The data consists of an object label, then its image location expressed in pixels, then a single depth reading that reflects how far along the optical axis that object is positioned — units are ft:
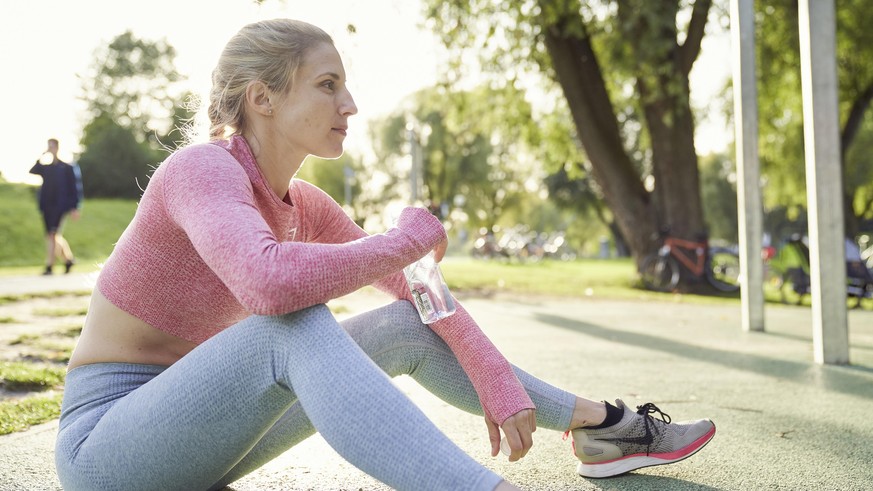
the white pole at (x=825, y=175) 15.99
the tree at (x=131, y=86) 168.45
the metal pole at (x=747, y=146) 21.88
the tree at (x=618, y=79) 39.73
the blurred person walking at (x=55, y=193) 40.22
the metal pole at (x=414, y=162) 64.95
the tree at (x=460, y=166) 153.38
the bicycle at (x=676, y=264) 42.55
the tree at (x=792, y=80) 53.11
